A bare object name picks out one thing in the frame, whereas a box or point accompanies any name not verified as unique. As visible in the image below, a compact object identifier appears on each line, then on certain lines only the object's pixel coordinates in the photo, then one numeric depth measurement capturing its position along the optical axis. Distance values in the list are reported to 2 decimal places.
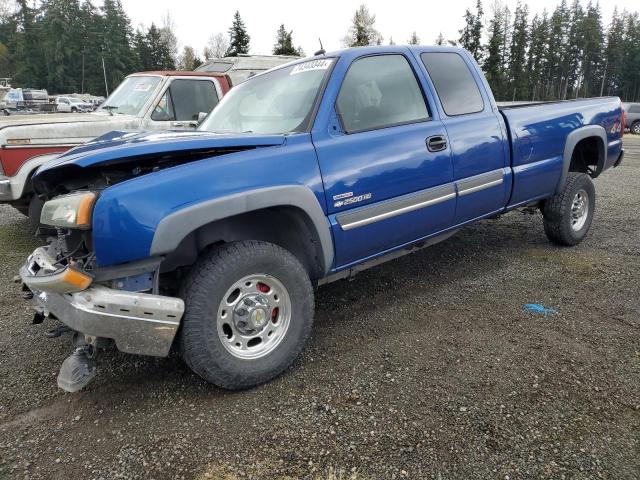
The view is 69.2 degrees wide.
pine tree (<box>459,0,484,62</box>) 62.69
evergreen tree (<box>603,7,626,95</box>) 72.88
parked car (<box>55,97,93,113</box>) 40.53
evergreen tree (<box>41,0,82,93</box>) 71.12
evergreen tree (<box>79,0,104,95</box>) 73.44
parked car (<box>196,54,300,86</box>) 10.04
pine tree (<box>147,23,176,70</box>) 76.44
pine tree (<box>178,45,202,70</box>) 65.62
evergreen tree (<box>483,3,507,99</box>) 60.34
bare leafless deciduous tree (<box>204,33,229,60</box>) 67.88
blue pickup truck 2.30
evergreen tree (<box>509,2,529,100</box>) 66.81
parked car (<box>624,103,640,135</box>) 25.28
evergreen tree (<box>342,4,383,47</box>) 53.34
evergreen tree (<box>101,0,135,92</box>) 73.00
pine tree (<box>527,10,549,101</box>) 69.25
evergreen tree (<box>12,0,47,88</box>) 71.12
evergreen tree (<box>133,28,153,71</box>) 76.94
